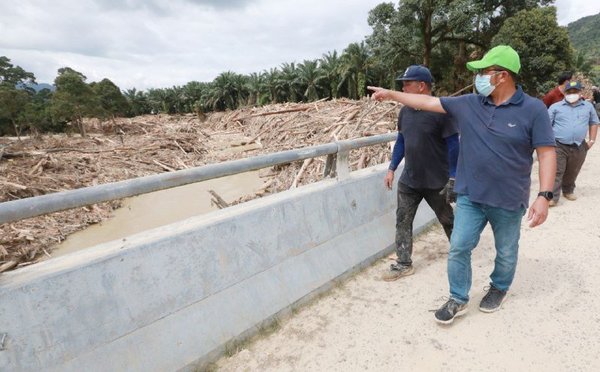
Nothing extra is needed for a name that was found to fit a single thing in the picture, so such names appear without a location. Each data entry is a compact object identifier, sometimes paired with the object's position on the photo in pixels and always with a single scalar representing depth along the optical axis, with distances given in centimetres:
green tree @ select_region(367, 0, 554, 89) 2233
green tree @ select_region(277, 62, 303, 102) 4478
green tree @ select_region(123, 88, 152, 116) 6831
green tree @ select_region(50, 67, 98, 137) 2752
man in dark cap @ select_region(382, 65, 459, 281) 331
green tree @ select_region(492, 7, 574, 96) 1566
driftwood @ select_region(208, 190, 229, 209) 827
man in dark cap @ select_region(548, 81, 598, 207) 540
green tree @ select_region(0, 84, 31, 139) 3082
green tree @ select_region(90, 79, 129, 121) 4344
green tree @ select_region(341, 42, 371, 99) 3822
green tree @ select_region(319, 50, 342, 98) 4209
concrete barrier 181
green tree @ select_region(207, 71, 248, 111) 5469
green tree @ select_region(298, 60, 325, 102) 4334
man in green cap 250
